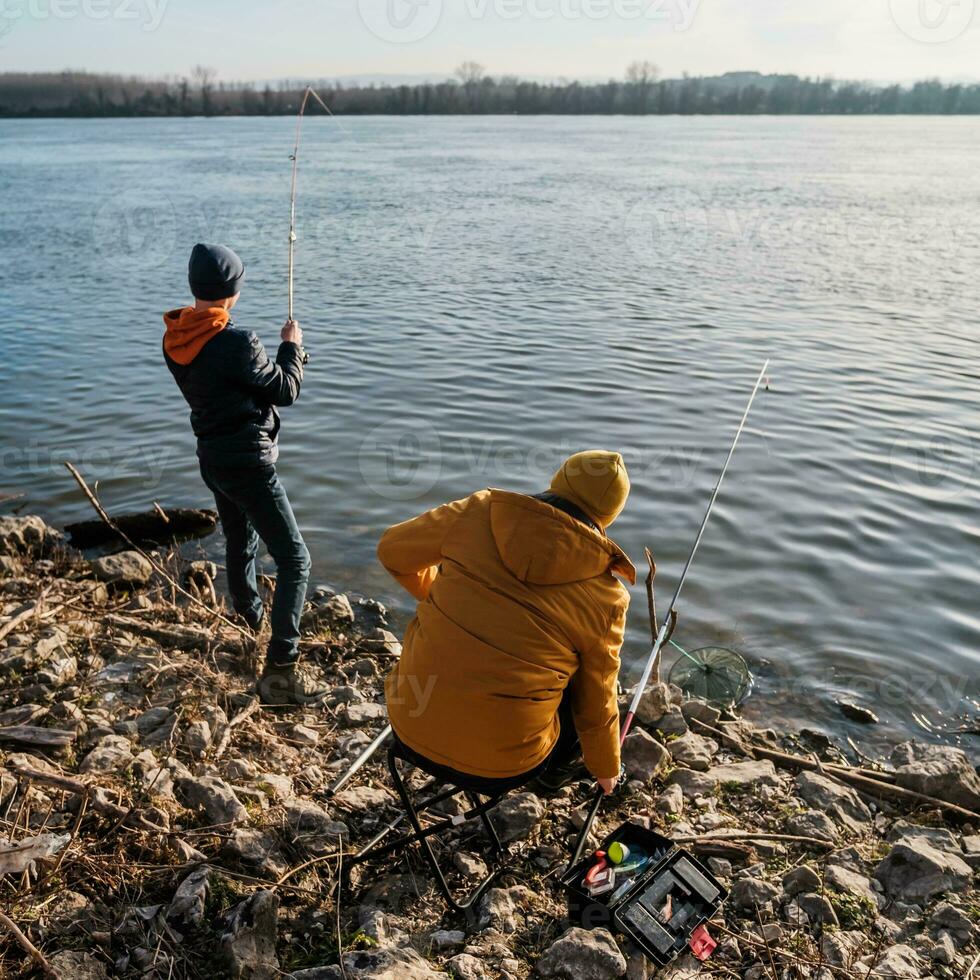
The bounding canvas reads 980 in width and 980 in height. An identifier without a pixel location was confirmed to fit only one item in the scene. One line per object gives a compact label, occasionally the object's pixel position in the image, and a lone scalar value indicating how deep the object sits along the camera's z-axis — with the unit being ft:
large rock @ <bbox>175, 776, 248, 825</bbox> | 11.19
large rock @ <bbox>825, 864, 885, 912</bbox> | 11.09
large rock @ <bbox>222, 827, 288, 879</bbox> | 10.43
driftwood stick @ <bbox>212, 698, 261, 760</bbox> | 13.04
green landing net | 17.61
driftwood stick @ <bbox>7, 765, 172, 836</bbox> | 10.70
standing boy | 13.47
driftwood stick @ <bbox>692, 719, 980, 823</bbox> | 13.53
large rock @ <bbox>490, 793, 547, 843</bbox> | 11.68
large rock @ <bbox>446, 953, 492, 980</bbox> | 9.36
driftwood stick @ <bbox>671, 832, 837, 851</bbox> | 11.75
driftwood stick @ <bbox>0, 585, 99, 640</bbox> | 15.67
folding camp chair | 10.09
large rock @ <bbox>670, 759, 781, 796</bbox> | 13.30
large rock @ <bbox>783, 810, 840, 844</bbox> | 12.48
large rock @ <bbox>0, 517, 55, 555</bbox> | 22.30
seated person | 9.05
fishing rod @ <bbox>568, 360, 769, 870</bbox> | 10.89
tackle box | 9.79
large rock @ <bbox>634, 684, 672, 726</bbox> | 14.92
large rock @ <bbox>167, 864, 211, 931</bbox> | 9.44
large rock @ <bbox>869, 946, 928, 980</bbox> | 9.82
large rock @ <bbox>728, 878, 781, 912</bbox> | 10.82
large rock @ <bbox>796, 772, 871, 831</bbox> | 13.16
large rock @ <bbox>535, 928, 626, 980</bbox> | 9.36
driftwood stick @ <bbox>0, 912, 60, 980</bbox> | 8.52
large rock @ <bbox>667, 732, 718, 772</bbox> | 14.03
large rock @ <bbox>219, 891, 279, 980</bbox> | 8.98
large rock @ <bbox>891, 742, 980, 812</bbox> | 13.66
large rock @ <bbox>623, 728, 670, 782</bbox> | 13.26
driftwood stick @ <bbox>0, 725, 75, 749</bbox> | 12.37
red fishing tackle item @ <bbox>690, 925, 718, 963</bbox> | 9.83
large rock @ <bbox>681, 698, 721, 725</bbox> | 15.83
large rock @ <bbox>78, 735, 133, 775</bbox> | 12.00
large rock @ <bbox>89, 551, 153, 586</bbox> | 20.55
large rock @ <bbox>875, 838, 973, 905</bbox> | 11.41
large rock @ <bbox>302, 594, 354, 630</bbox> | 18.88
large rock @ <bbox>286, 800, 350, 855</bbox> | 11.10
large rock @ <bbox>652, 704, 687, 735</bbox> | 14.85
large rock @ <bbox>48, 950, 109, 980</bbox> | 8.61
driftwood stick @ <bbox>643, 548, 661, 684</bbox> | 15.66
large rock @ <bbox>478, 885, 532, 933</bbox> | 10.14
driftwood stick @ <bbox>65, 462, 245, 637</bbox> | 16.62
